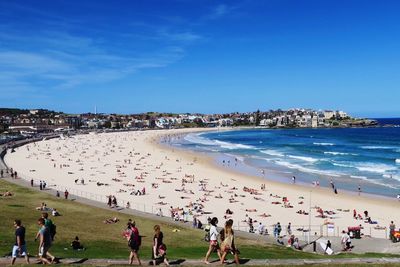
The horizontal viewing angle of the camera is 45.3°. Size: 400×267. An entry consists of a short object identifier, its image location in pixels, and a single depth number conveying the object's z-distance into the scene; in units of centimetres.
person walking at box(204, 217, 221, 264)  1163
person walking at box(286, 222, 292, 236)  2262
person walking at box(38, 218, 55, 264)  1105
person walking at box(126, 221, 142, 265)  1129
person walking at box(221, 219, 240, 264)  1103
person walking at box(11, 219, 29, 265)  1115
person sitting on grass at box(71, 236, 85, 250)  1507
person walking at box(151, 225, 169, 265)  1128
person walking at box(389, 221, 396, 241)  2000
